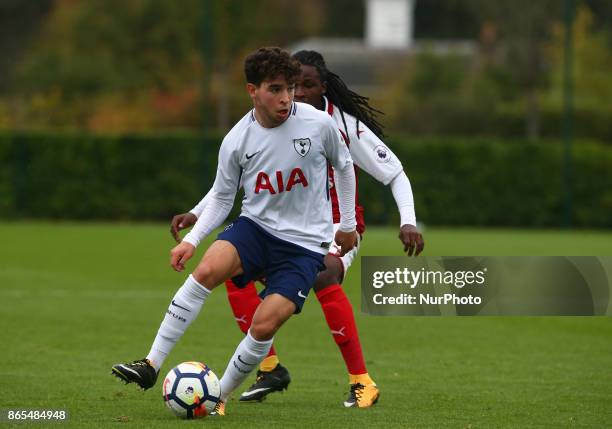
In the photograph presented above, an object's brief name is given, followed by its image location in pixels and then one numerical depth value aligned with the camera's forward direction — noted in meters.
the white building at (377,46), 100.69
